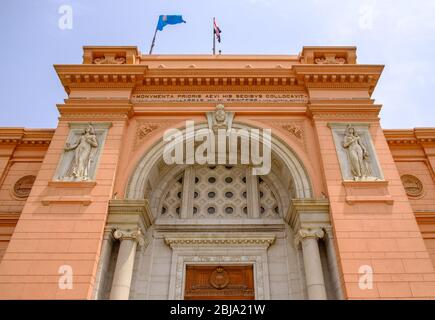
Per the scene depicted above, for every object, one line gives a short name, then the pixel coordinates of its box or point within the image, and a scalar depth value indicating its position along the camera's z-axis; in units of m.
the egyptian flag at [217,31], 16.67
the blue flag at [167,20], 16.16
